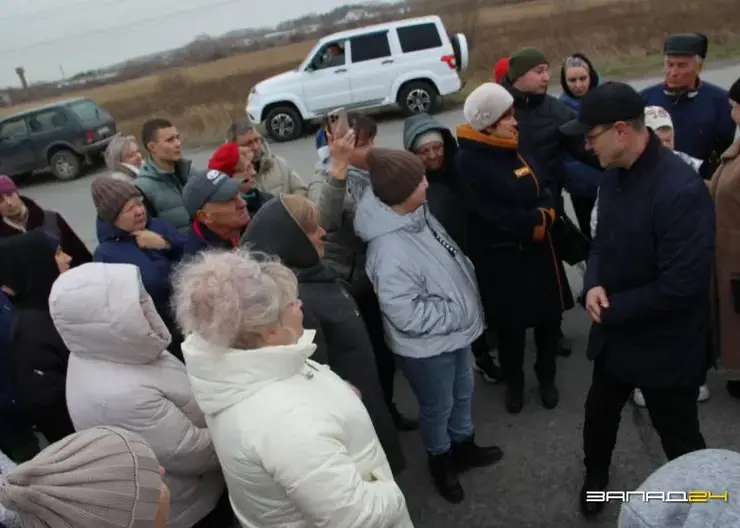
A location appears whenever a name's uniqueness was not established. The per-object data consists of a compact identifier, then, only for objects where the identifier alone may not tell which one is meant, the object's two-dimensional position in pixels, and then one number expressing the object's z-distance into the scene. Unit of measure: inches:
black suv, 588.1
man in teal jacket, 158.1
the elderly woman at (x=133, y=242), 123.2
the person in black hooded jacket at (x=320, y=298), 90.4
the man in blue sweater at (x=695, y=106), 150.5
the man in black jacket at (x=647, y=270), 86.6
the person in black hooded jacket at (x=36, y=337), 101.5
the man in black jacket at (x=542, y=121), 141.0
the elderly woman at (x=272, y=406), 63.4
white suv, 554.6
